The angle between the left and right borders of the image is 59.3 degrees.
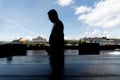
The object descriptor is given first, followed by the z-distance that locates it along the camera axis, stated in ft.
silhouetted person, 8.17
